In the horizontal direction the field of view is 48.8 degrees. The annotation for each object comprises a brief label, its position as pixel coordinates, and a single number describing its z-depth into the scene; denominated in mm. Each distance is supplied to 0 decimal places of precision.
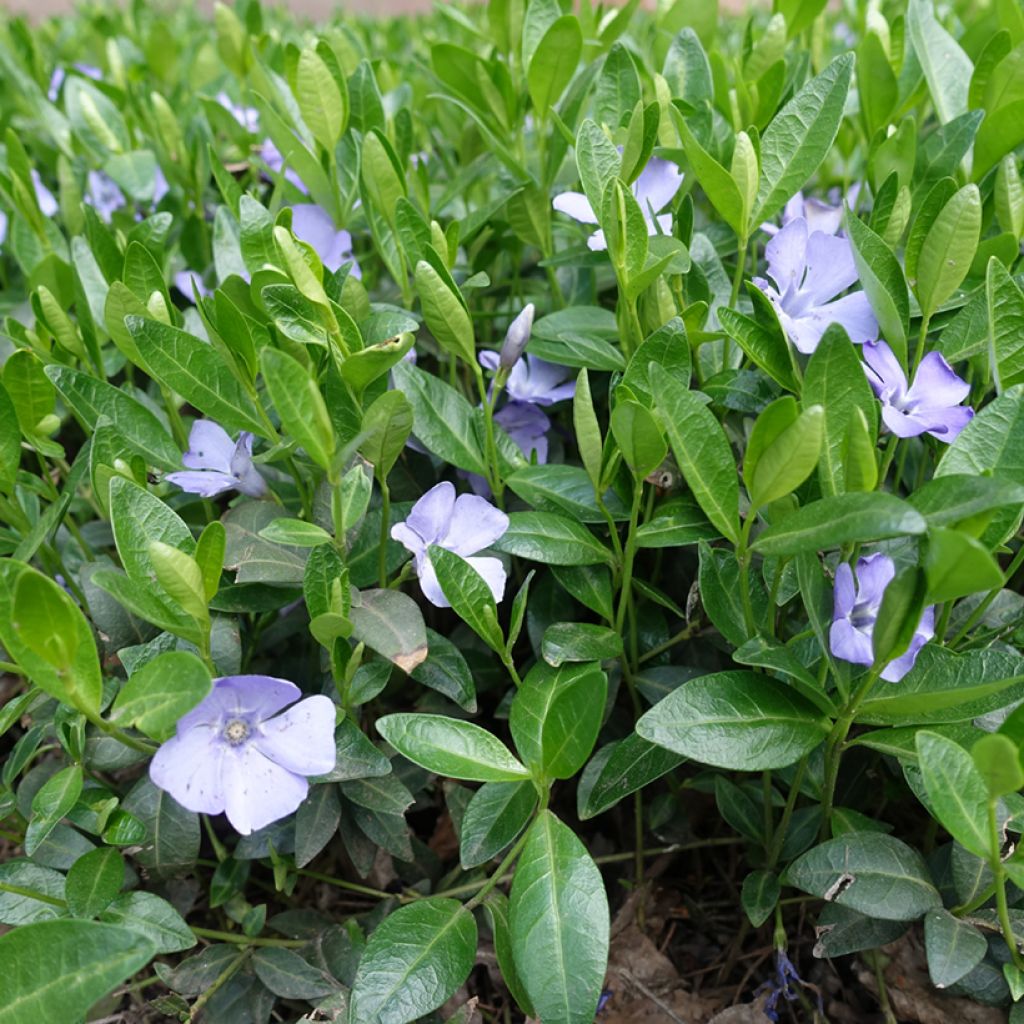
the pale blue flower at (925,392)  206
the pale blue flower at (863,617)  190
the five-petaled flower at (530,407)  269
